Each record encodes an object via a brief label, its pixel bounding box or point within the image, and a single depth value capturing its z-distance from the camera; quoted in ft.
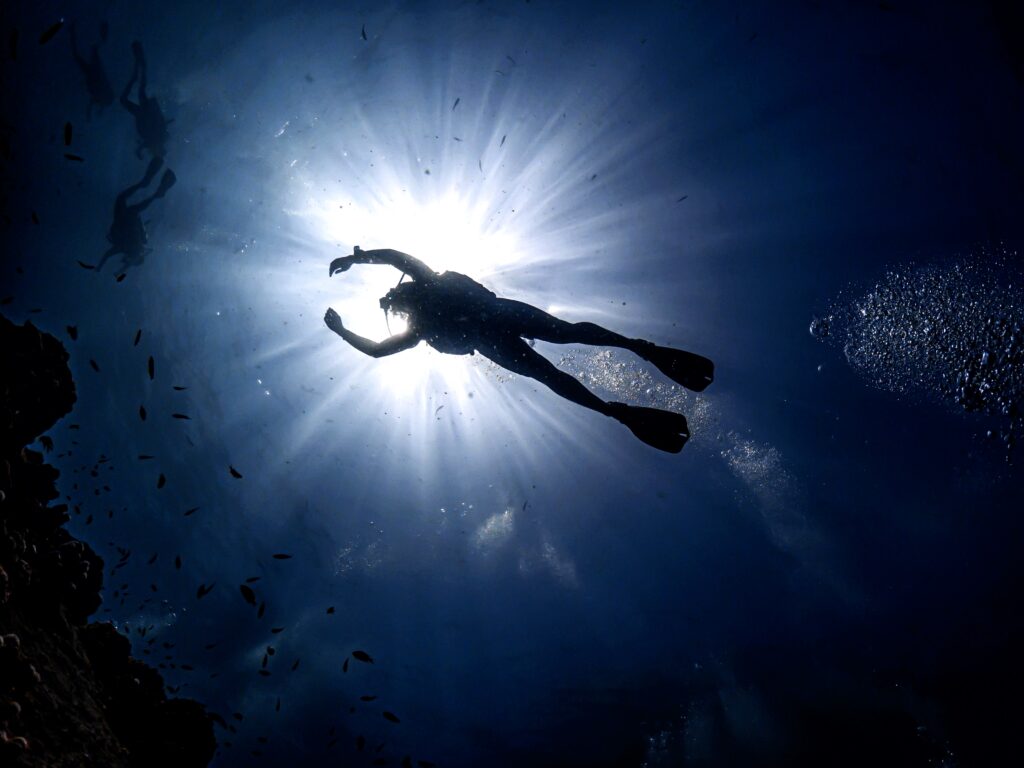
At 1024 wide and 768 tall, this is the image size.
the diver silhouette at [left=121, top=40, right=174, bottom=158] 37.86
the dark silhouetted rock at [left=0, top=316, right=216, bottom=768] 16.07
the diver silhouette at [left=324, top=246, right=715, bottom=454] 17.11
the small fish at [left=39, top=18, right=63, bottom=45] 33.89
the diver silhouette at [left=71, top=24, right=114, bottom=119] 36.19
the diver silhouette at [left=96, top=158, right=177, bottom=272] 41.39
